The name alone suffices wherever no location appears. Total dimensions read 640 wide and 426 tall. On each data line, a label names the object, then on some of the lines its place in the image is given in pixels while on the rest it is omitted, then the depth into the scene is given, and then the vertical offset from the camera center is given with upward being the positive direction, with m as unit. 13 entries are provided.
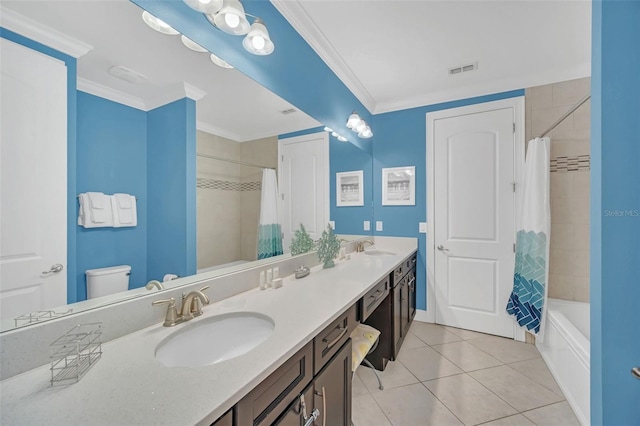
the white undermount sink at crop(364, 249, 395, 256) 2.76 -0.45
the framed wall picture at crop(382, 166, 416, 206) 2.99 +0.30
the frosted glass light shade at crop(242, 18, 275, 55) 1.26 +0.86
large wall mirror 0.77 +0.30
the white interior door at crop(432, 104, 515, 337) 2.58 -0.06
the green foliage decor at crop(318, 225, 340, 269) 2.08 -0.30
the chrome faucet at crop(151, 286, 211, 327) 1.00 -0.39
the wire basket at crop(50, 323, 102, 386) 0.68 -0.42
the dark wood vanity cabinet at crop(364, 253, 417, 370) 2.06 -0.91
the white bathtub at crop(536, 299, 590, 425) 1.54 -0.95
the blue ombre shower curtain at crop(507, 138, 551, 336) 2.18 -0.24
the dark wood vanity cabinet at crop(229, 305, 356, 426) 0.73 -0.61
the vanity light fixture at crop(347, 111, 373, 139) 2.50 +0.86
